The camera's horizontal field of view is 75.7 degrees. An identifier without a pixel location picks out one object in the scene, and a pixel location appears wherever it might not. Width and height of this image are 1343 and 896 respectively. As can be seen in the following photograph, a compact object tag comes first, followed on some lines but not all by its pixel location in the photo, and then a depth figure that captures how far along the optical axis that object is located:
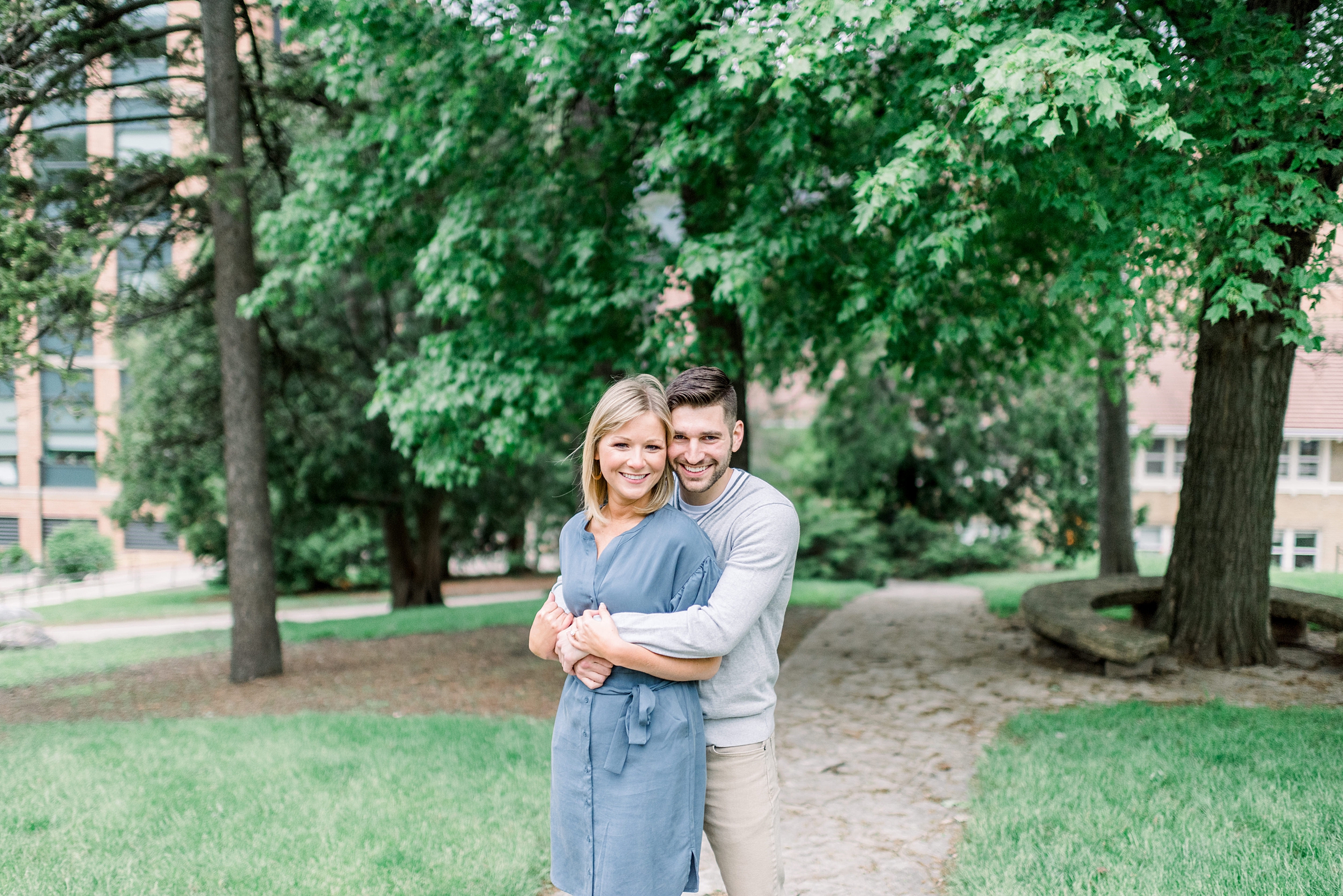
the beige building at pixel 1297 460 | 14.82
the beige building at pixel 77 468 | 23.89
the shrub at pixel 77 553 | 28.33
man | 2.49
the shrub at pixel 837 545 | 18.59
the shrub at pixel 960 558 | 19.81
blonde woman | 2.39
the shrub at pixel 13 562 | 26.20
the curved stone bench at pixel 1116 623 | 7.49
